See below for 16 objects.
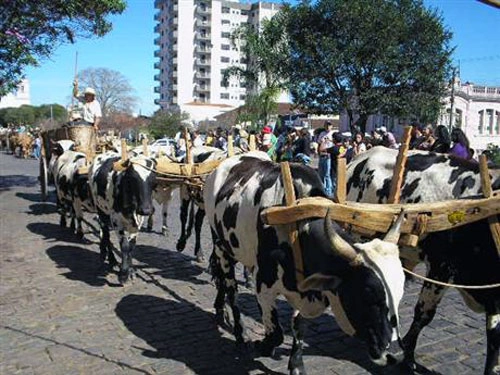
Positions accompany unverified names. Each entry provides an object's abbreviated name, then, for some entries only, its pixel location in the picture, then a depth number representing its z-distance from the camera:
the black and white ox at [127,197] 6.56
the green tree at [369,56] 24.58
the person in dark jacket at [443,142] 6.46
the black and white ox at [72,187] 8.95
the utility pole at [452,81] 27.78
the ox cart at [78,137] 10.88
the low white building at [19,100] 95.77
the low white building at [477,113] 42.66
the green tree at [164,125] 54.62
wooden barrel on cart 11.04
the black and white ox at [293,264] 2.97
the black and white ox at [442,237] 3.92
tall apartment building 98.75
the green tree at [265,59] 27.47
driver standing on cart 11.25
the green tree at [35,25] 11.44
